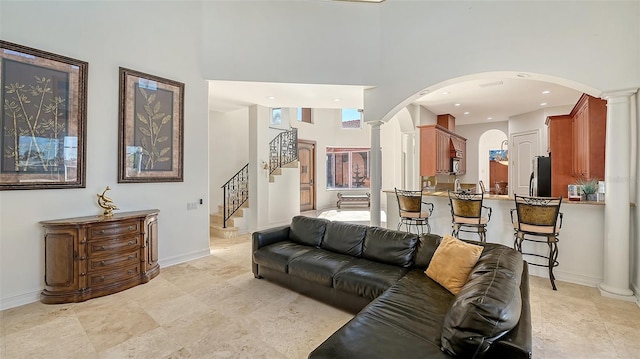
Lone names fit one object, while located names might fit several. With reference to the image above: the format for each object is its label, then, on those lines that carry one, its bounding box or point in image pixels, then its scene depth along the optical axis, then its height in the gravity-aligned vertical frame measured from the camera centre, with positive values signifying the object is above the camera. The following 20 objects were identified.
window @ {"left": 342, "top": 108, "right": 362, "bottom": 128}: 10.89 +2.41
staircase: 6.45 -0.15
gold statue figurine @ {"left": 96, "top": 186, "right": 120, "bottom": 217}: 3.44 -0.30
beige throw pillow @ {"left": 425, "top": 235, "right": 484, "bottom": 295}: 2.25 -0.70
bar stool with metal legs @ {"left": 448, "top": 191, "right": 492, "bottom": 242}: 3.92 -0.46
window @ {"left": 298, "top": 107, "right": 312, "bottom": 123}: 9.68 +2.32
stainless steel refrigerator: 5.73 +0.10
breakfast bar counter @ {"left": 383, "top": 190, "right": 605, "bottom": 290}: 3.49 -0.84
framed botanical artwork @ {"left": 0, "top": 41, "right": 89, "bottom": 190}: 2.89 +0.68
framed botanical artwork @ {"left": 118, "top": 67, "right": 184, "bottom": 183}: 3.78 +0.75
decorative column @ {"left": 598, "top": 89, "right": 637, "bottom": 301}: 3.13 -0.19
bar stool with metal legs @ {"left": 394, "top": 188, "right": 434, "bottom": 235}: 4.51 -0.46
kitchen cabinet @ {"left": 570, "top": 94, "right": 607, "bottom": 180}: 4.36 +0.73
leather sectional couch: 1.32 -0.88
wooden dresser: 3.01 -0.87
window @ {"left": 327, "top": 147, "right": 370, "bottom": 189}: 11.10 +0.50
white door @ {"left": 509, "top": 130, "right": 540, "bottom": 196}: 7.82 +0.68
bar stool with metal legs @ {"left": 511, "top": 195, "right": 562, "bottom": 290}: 3.36 -0.50
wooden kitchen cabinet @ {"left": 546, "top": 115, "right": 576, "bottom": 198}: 5.70 +0.53
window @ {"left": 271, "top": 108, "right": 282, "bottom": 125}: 8.27 +1.92
